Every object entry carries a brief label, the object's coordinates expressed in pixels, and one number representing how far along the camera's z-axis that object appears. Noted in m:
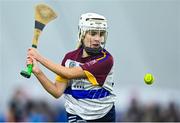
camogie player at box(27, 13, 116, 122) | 17.00
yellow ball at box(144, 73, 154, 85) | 17.55
